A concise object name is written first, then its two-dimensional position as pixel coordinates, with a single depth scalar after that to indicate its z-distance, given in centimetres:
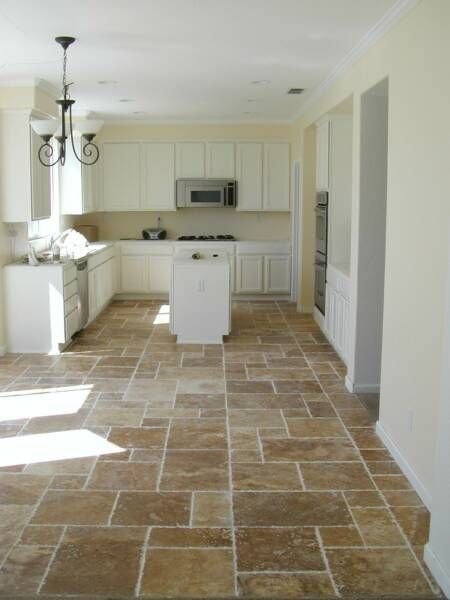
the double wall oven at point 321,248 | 777
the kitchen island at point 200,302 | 768
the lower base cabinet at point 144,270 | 1044
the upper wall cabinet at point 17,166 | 675
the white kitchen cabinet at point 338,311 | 650
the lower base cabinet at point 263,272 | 1036
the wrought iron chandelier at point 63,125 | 492
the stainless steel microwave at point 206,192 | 1043
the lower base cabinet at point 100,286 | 851
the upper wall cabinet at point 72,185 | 905
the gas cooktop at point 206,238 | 1054
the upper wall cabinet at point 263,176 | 1044
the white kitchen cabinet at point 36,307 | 701
